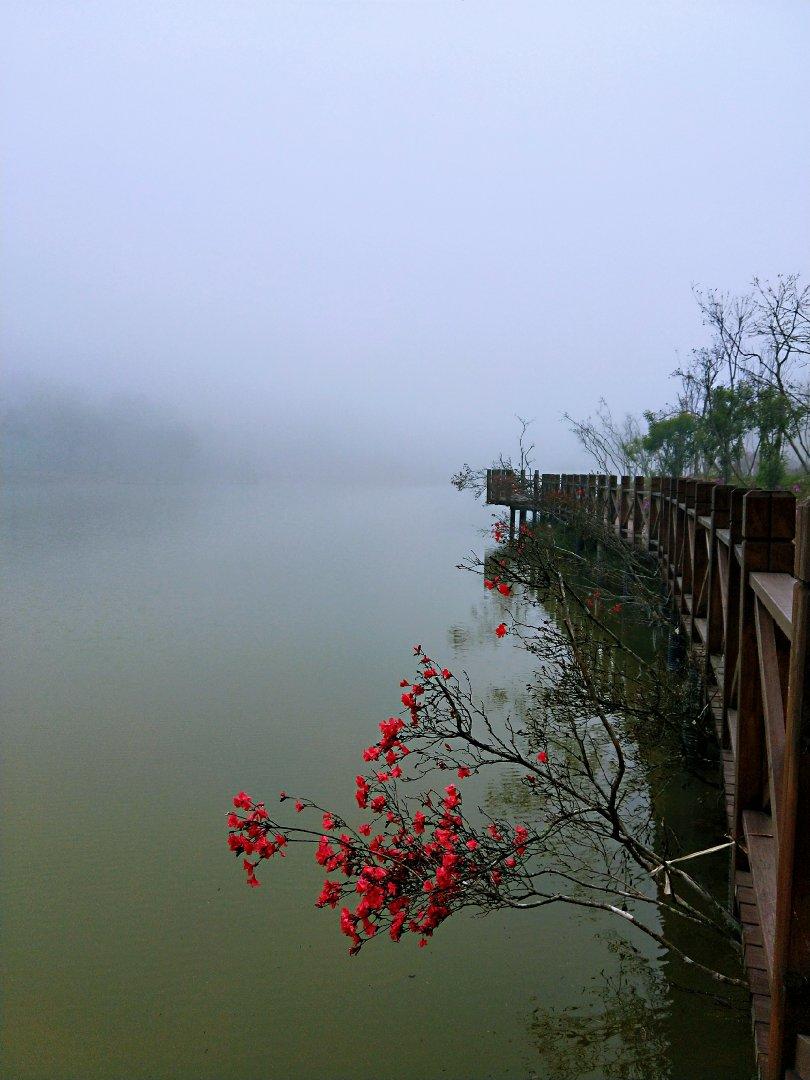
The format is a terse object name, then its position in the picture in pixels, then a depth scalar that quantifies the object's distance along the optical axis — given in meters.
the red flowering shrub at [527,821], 3.59
